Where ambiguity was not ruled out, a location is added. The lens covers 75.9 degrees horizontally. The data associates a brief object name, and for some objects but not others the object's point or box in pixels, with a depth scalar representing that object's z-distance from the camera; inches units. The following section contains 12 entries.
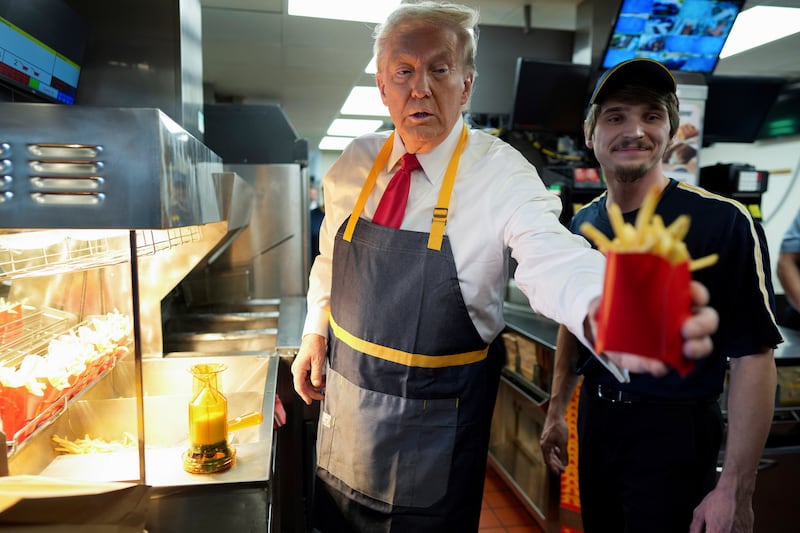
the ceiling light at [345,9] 158.9
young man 51.8
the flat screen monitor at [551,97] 134.3
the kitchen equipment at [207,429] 47.6
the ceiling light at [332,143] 452.0
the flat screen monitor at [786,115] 210.1
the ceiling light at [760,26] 165.8
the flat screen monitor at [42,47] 63.0
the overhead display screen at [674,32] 127.3
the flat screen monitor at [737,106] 145.3
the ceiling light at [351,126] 360.8
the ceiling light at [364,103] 271.8
